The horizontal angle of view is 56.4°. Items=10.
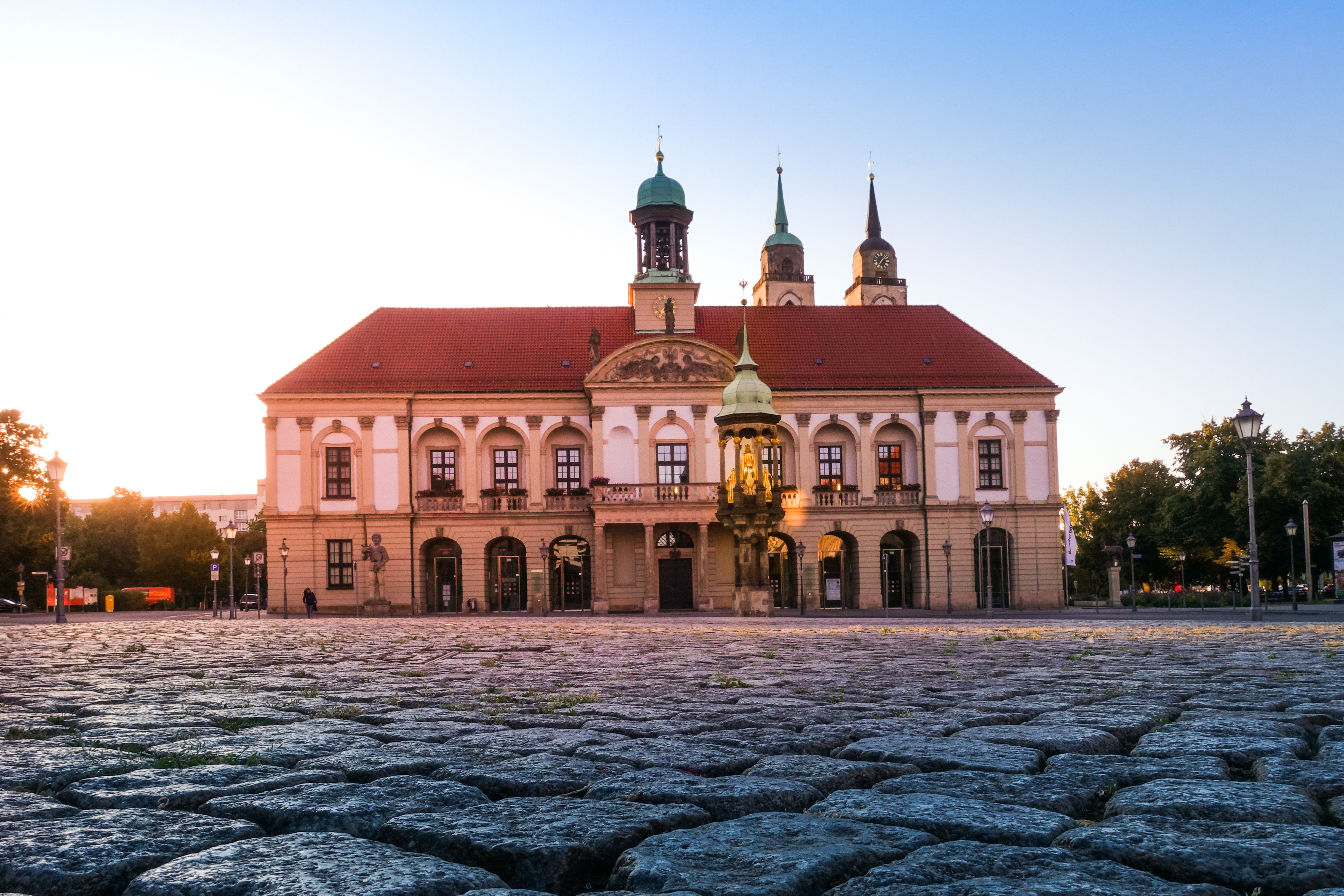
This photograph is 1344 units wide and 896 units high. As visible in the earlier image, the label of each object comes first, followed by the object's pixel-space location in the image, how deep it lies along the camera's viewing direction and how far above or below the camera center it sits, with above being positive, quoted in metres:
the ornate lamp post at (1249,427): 24.52 +1.85
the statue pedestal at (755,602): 36.12 -1.99
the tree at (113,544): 96.56 +0.38
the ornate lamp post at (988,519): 40.97 +0.29
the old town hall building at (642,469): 51.03 +2.77
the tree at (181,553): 86.31 -0.44
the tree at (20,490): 57.62 +2.88
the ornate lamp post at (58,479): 33.50 +1.88
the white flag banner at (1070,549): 54.84 -1.00
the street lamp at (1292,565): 43.75 -1.68
